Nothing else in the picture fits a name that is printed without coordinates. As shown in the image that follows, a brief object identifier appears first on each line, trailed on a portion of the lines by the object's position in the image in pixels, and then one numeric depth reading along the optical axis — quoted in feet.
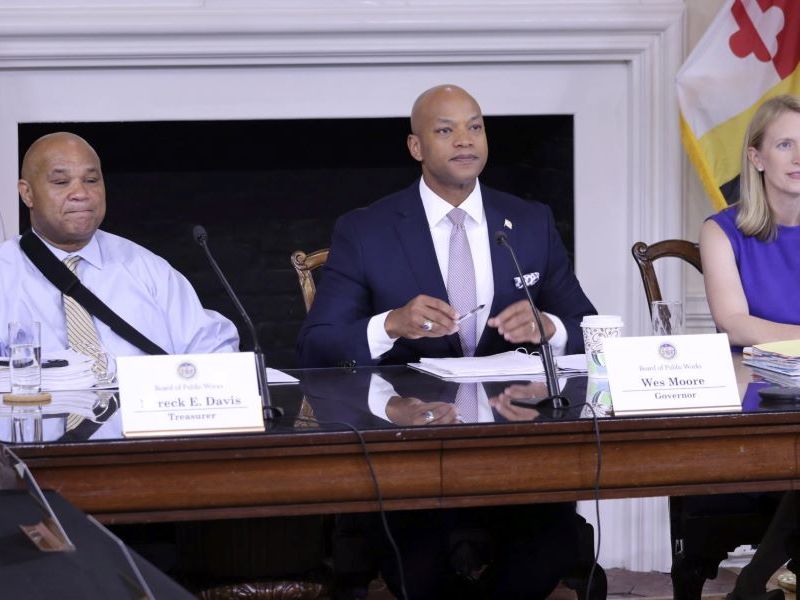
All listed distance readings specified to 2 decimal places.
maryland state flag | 30.59
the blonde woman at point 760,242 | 27.10
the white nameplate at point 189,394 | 23.07
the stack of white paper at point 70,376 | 24.92
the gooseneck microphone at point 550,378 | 23.81
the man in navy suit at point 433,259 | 26.69
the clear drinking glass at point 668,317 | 24.41
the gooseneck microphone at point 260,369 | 23.55
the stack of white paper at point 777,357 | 24.91
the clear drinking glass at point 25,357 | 24.13
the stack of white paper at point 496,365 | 25.28
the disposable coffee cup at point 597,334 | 24.31
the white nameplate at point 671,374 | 23.51
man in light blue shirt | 26.58
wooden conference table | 22.92
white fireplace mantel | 30.47
